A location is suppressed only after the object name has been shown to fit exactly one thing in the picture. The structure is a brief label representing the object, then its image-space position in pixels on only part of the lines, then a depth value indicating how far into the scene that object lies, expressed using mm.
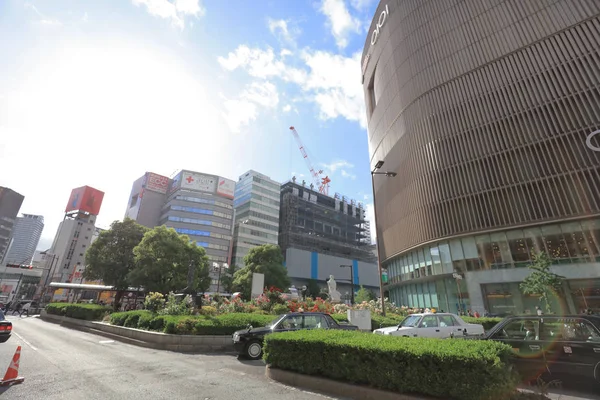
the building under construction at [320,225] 90188
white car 10727
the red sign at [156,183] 88000
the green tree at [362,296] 50422
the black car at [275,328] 10031
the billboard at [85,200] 85750
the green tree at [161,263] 28991
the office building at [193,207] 78125
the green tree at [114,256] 33531
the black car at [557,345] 6148
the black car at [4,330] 11805
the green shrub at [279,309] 17266
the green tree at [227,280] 61544
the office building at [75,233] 82562
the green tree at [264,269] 49625
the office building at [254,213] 82938
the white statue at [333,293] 25209
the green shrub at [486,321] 15392
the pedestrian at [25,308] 32188
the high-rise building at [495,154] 25938
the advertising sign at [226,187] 85188
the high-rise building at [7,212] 106375
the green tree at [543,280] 22088
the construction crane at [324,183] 125400
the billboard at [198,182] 82875
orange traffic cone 6195
